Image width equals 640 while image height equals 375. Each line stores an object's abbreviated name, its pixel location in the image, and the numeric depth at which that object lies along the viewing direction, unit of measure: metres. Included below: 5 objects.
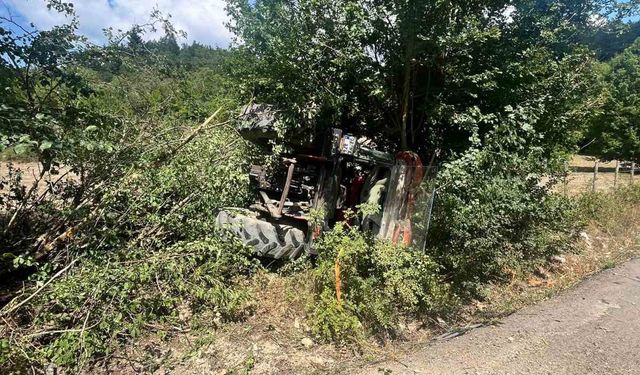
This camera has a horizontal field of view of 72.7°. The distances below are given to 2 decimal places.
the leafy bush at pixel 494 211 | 5.20
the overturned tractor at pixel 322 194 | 5.26
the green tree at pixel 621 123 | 21.55
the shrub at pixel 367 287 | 4.14
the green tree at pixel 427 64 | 5.52
